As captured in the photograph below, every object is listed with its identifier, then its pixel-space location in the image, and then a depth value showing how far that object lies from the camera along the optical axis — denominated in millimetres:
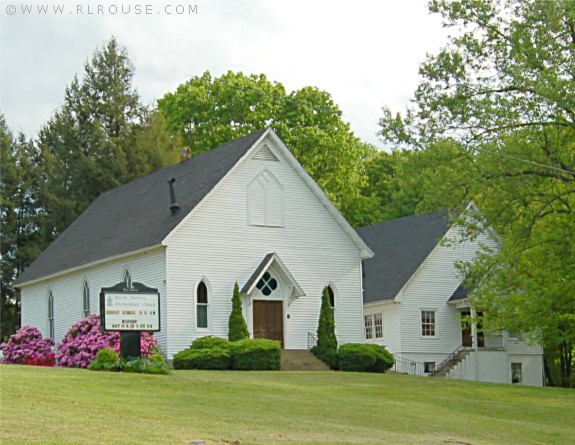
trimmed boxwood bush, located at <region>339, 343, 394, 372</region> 38719
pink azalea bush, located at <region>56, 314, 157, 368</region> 36688
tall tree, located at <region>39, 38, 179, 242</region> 60156
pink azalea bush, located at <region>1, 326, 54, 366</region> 43531
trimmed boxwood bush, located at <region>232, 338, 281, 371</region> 35969
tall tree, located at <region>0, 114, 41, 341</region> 60438
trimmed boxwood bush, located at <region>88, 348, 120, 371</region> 30109
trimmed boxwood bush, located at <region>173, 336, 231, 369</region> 35781
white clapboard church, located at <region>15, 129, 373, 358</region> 38906
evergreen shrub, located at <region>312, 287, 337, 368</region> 39969
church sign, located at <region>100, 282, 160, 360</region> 30734
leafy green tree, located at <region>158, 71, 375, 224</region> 62812
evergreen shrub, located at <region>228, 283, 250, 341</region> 38688
